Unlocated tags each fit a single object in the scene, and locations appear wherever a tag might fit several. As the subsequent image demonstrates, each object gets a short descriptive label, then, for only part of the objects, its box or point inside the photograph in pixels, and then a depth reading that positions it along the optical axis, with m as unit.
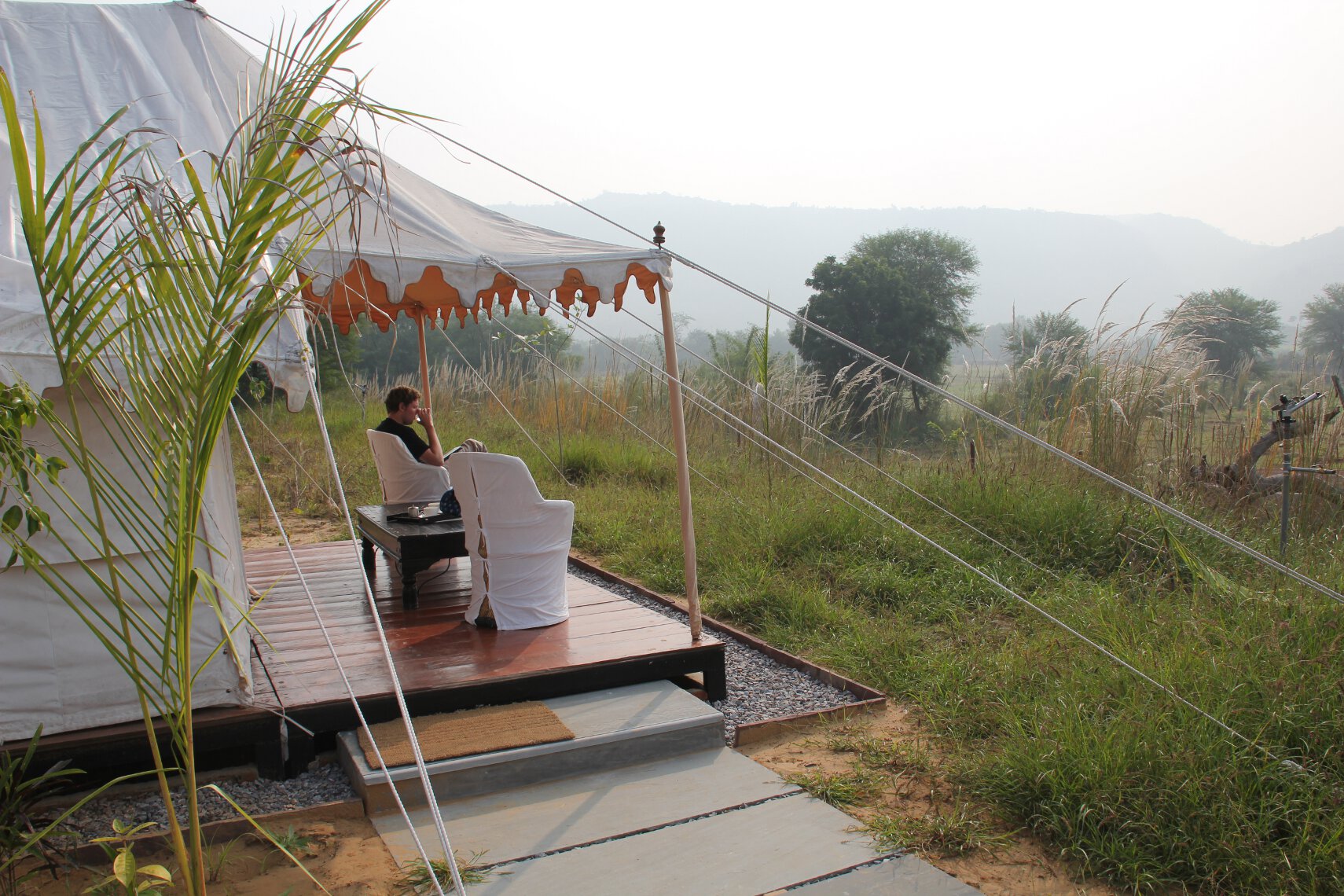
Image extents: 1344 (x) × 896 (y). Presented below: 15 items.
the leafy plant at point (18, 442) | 1.98
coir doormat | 3.21
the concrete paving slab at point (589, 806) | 2.88
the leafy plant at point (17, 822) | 2.48
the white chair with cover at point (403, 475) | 5.68
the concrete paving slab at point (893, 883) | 2.58
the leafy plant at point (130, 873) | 1.92
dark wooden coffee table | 4.51
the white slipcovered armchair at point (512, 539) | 4.21
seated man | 5.80
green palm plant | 1.67
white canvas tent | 3.01
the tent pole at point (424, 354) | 6.63
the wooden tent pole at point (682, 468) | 3.97
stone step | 3.11
